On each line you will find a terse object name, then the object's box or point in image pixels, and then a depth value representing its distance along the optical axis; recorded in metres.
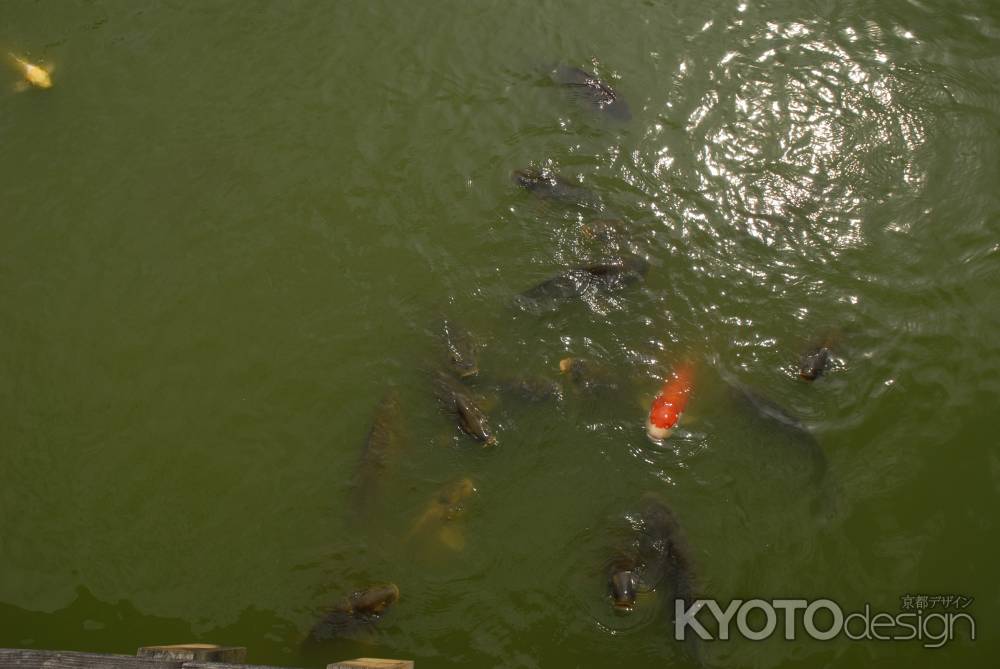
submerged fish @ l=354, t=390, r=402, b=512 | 4.76
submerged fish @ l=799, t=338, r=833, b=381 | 4.97
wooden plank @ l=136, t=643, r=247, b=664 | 3.29
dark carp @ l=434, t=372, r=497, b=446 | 4.80
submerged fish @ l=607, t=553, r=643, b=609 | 4.29
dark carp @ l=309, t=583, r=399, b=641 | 4.31
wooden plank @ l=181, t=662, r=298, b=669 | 3.15
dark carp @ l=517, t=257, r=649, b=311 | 5.33
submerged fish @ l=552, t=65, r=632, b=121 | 6.05
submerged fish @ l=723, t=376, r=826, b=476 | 4.80
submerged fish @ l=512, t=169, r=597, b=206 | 5.73
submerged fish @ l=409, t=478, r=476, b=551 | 4.60
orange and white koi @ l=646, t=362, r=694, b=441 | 4.78
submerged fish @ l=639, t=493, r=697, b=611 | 4.40
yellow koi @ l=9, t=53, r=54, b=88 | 6.39
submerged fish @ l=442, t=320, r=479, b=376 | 5.07
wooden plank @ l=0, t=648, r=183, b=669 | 3.12
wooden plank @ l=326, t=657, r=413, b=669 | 3.24
